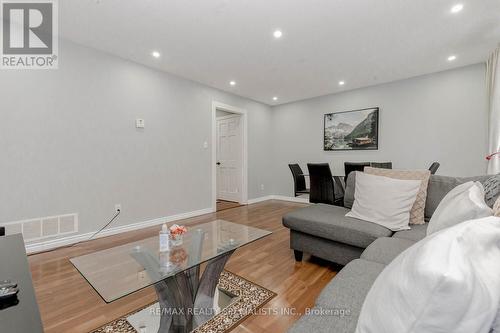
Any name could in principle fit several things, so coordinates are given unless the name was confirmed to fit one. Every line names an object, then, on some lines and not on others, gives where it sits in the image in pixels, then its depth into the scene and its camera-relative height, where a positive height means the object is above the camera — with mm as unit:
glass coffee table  1101 -581
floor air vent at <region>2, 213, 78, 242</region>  2443 -761
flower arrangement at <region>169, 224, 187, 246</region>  1540 -501
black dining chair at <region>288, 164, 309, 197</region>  4477 -367
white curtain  2781 +663
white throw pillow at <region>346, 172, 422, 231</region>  1892 -321
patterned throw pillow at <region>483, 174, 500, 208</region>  1427 -162
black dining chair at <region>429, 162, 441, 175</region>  3212 -43
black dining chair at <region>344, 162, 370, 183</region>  3764 -41
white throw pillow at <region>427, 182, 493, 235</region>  977 -207
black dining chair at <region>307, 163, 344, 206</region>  3350 -325
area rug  1384 -1008
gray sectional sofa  870 -568
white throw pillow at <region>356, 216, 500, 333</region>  430 -253
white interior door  5305 +108
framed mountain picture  4391 +694
